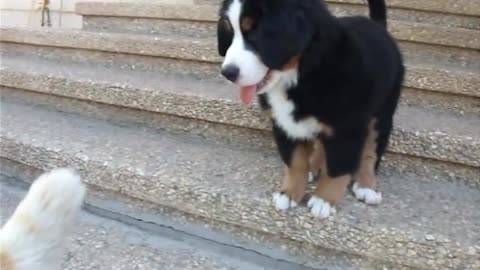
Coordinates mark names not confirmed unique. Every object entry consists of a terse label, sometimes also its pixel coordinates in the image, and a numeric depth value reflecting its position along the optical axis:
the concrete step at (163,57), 2.00
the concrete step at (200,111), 1.75
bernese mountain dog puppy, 1.32
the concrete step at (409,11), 2.55
